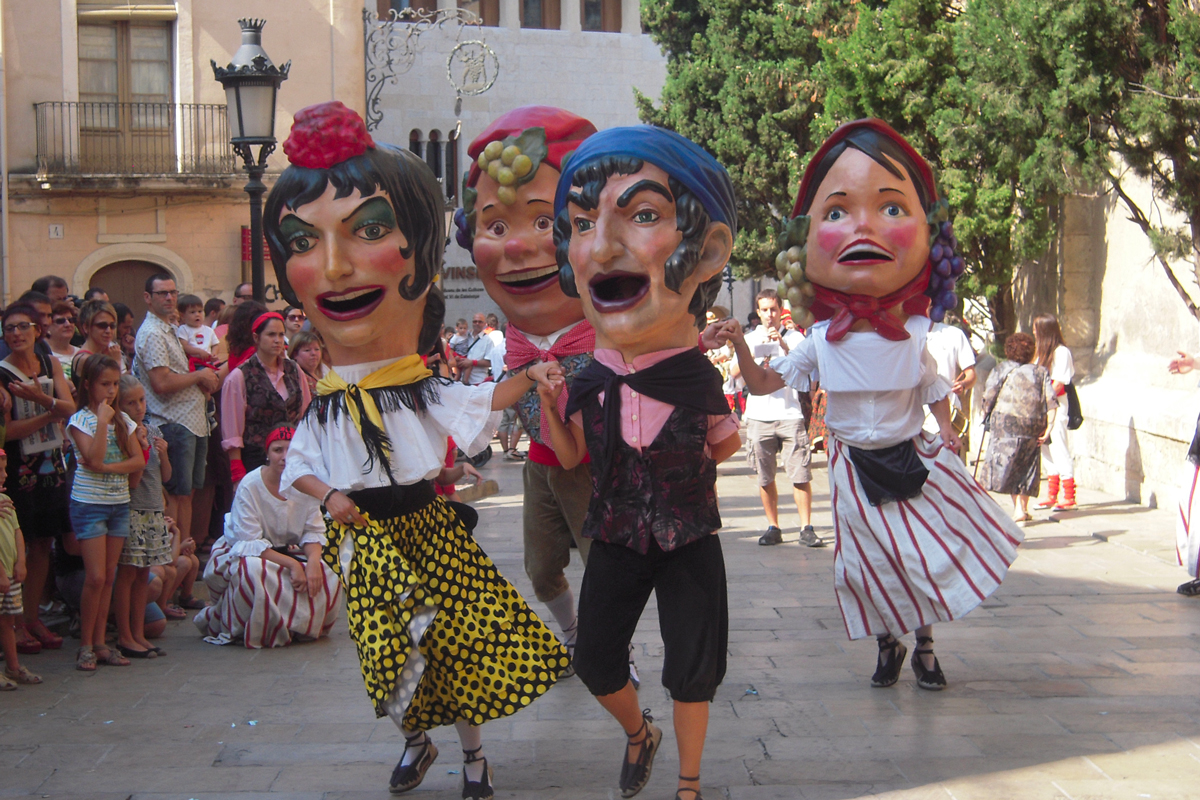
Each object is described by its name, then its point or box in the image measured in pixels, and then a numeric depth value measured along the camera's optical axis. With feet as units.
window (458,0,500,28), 95.71
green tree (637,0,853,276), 58.39
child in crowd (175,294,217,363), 26.76
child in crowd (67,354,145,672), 18.19
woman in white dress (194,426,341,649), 19.92
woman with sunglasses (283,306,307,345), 30.25
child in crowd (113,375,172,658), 19.12
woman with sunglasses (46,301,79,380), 21.40
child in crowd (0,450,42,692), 16.98
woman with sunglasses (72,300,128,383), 22.07
